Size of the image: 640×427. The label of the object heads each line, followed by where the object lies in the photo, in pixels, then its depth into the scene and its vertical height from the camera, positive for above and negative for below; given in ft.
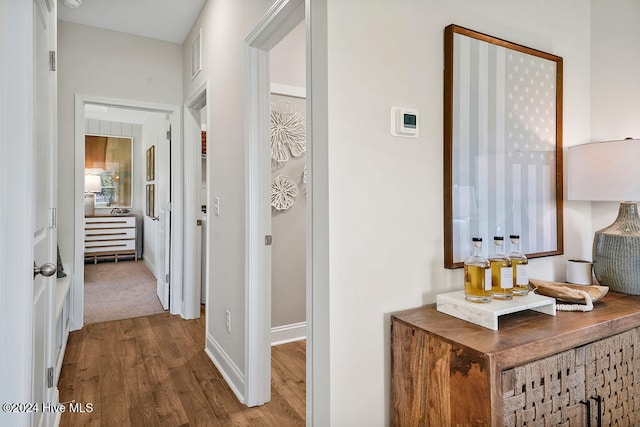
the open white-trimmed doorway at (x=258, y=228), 6.55 -0.27
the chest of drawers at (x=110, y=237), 20.02 -1.31
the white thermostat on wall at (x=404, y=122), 4.41 +1.11
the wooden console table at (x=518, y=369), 3.34 -1.61
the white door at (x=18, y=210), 3.61 +0.04
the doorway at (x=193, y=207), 11.10 +0.19
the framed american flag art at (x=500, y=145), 4.81 +0.98
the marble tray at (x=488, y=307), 3.86 -1.06
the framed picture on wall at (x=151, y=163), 16.20 +2.34
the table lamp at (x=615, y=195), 5.14 +0.24
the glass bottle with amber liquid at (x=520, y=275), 4.49 -0.78
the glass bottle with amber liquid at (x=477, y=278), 4.18 -0.77
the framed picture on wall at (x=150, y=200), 16.49 +0.65
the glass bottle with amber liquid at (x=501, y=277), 4.26 -0.77
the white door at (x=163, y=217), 12.05 -0.12
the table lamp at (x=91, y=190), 21.02 +1.40
